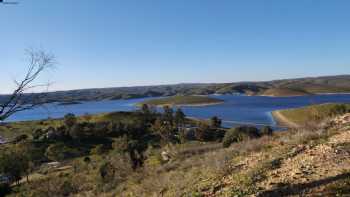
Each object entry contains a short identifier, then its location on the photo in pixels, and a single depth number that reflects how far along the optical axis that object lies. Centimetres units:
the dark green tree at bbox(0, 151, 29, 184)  4175
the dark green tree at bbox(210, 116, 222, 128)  7747
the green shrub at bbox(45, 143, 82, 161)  5814
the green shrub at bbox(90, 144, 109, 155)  5512
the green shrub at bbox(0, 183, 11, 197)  3152
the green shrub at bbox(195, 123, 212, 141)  6338
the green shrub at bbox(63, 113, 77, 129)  8268
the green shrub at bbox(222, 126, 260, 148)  2314
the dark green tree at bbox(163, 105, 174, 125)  8771
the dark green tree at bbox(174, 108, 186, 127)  8581
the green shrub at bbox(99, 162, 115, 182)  1984
